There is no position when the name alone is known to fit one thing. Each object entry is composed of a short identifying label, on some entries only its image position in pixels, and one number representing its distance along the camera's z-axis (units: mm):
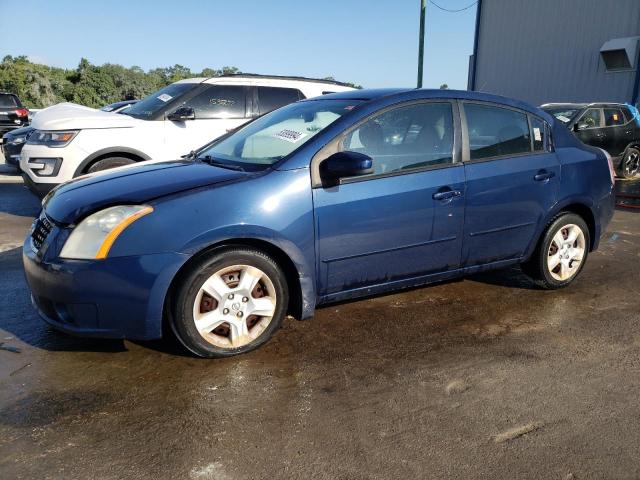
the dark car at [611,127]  11164
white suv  6508
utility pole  18656
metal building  19656
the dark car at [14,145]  9523
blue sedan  2980
